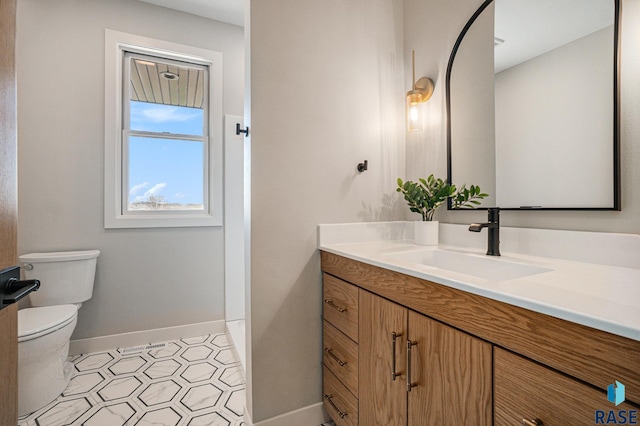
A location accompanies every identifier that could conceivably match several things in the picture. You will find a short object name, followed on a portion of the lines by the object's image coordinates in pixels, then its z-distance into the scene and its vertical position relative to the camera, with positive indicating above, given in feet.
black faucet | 3.77 -0.25
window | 7.38 +2.19
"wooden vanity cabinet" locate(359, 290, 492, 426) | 2.35 -1.50
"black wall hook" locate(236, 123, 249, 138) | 4.67 +1.35
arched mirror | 3.18 +1.44
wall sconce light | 5.18 +2.07
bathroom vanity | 1.69 -1.04
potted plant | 4.58 +0.24
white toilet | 5.04 -1.98
